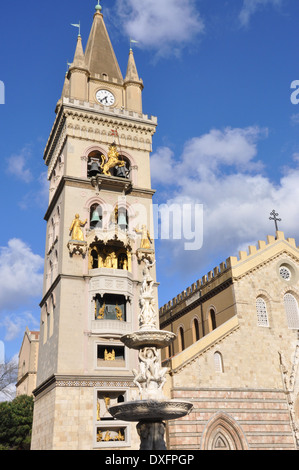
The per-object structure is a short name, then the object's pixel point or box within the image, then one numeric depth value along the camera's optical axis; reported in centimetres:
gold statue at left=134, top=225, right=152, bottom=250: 3688
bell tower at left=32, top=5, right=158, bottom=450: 3058
